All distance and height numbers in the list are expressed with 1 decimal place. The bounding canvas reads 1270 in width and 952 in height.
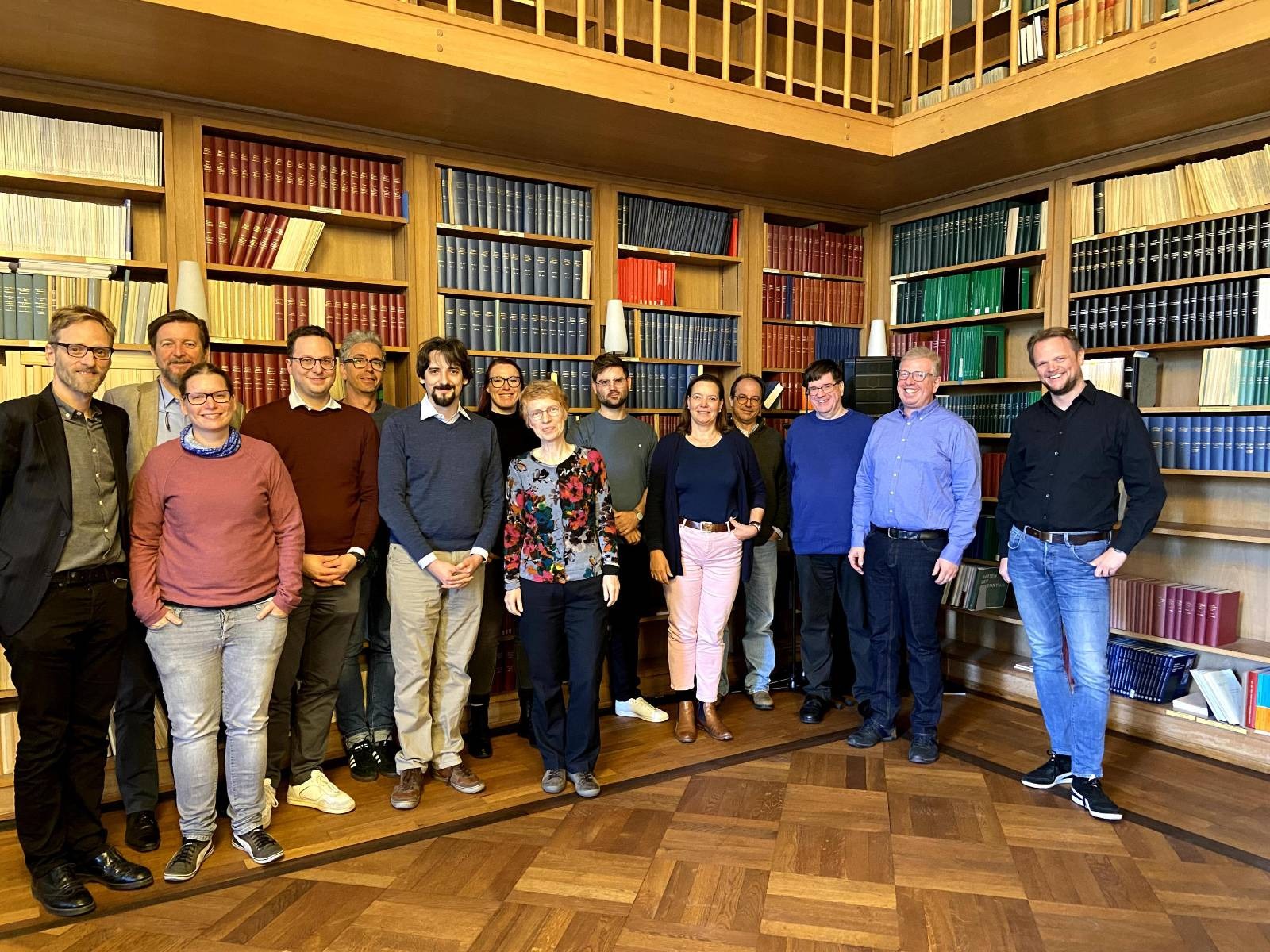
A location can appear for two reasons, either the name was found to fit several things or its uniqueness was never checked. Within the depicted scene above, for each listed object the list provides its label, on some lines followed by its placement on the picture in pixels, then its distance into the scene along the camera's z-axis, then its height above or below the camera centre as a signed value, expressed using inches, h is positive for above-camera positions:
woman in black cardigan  139.9 -16.3
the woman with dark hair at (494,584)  133.5 -23.7
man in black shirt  118.2 -14.1
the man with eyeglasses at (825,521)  149.6 -16.5
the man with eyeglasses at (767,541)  159.0 -19.9
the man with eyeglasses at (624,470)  144.9 -7.4
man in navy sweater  116.0 -14.8
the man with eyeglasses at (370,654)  126.3 -33.6
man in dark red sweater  112.7 -14.3
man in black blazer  91.4 -18.0
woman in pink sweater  97.0 -17.8
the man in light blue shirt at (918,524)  132.0 -15.1
